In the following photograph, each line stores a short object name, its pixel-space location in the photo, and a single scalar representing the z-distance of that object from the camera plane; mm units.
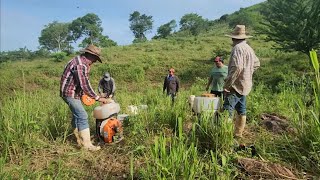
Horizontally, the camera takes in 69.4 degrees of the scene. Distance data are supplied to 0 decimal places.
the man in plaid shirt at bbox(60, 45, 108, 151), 2873
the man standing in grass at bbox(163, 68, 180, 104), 6812
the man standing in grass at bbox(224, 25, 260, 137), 2798
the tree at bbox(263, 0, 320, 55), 10383
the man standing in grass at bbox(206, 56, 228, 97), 4554
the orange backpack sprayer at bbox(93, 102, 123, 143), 2960
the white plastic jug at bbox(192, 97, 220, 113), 3001
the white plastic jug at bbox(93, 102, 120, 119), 3027
